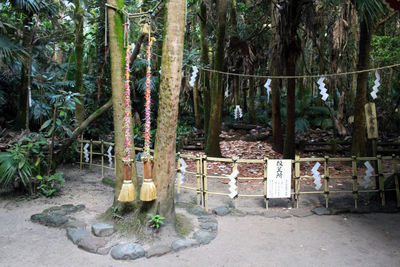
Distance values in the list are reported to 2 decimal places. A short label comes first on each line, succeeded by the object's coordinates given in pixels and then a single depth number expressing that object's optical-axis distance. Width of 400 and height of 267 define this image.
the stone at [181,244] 4.12
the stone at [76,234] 4.26
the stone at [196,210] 5.34
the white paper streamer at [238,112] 11.82
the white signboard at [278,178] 5.66
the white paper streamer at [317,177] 5.73
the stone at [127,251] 3.86
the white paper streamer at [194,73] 7.61
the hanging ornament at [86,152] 8.26
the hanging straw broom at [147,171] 4.15
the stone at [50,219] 4.82
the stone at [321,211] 5.55
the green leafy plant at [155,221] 4.32
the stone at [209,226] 4.79
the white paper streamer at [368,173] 5.81
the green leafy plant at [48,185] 6.11
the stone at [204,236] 4.38
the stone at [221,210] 5.48
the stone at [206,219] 5.03
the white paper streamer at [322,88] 6.80
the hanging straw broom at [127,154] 4.17
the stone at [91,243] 4.03
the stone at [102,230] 4.35
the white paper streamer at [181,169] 6.06
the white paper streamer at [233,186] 5.61
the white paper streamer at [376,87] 6.09
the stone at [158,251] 3.95
